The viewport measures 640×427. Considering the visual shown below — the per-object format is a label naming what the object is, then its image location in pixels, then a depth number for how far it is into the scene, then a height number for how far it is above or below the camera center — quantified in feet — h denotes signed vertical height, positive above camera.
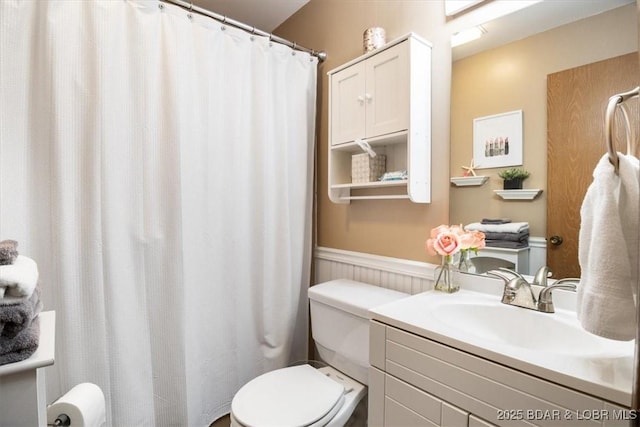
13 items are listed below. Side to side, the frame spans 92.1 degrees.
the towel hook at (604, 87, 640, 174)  2.02 +0.54
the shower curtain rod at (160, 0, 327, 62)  4.66 +3.07
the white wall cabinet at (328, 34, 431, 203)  4.30 +1.43
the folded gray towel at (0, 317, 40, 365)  1.80 -0.83
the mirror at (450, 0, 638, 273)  3.23 +1.58
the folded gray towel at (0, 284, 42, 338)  1.83 -0.66
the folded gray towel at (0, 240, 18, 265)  2.06 -0.31
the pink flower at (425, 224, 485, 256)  3.92 -0.46
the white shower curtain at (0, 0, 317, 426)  3.74 +0.21
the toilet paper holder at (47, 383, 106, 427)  2.53 -1.68
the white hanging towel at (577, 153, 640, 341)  1.99 -0.35
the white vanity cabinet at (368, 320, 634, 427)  2.15 -1.54
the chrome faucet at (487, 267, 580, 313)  3.27 -0.95
